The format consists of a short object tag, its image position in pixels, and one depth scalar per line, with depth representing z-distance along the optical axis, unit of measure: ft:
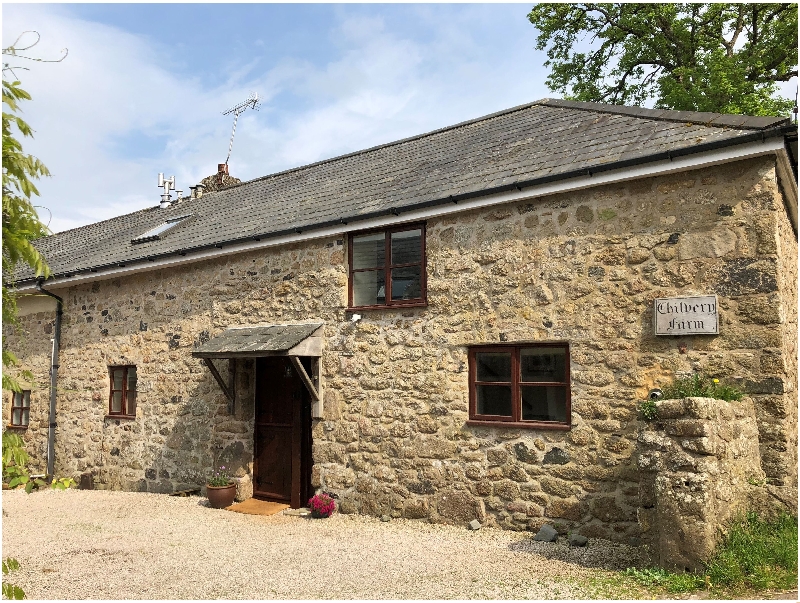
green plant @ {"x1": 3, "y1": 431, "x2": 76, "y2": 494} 9.95
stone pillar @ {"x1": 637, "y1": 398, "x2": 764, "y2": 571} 17.38
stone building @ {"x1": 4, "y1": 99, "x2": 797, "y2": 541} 21.74
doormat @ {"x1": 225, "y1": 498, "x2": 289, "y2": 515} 30.66
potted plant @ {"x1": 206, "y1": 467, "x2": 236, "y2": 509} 31.78
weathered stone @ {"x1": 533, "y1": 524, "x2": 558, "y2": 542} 22.89
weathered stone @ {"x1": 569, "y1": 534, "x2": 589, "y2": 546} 22.27
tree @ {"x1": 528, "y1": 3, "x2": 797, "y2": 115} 48.11
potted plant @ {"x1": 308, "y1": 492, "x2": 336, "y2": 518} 28.78
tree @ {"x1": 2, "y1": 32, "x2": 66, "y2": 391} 10.52
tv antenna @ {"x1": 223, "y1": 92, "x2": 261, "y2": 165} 58.13
